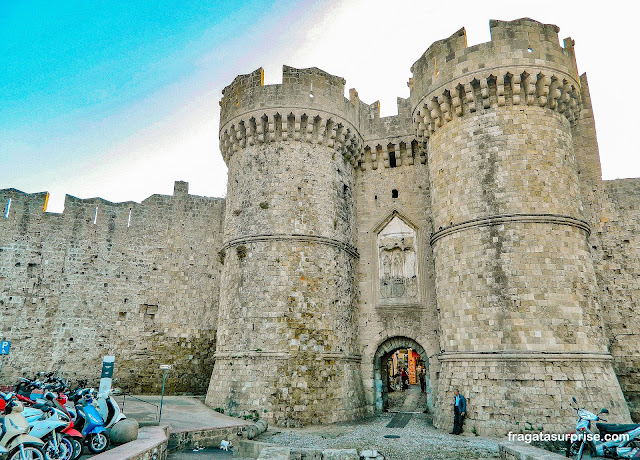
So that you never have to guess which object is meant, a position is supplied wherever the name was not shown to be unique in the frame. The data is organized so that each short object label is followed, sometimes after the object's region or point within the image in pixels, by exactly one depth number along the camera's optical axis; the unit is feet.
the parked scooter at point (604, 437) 20.67
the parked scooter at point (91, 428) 20.92
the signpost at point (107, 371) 34.68
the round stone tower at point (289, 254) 36.35
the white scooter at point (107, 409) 22.75
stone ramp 29.58
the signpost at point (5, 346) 38.25
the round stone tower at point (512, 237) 30.17
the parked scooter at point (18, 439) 17.03
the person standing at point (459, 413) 30.89
